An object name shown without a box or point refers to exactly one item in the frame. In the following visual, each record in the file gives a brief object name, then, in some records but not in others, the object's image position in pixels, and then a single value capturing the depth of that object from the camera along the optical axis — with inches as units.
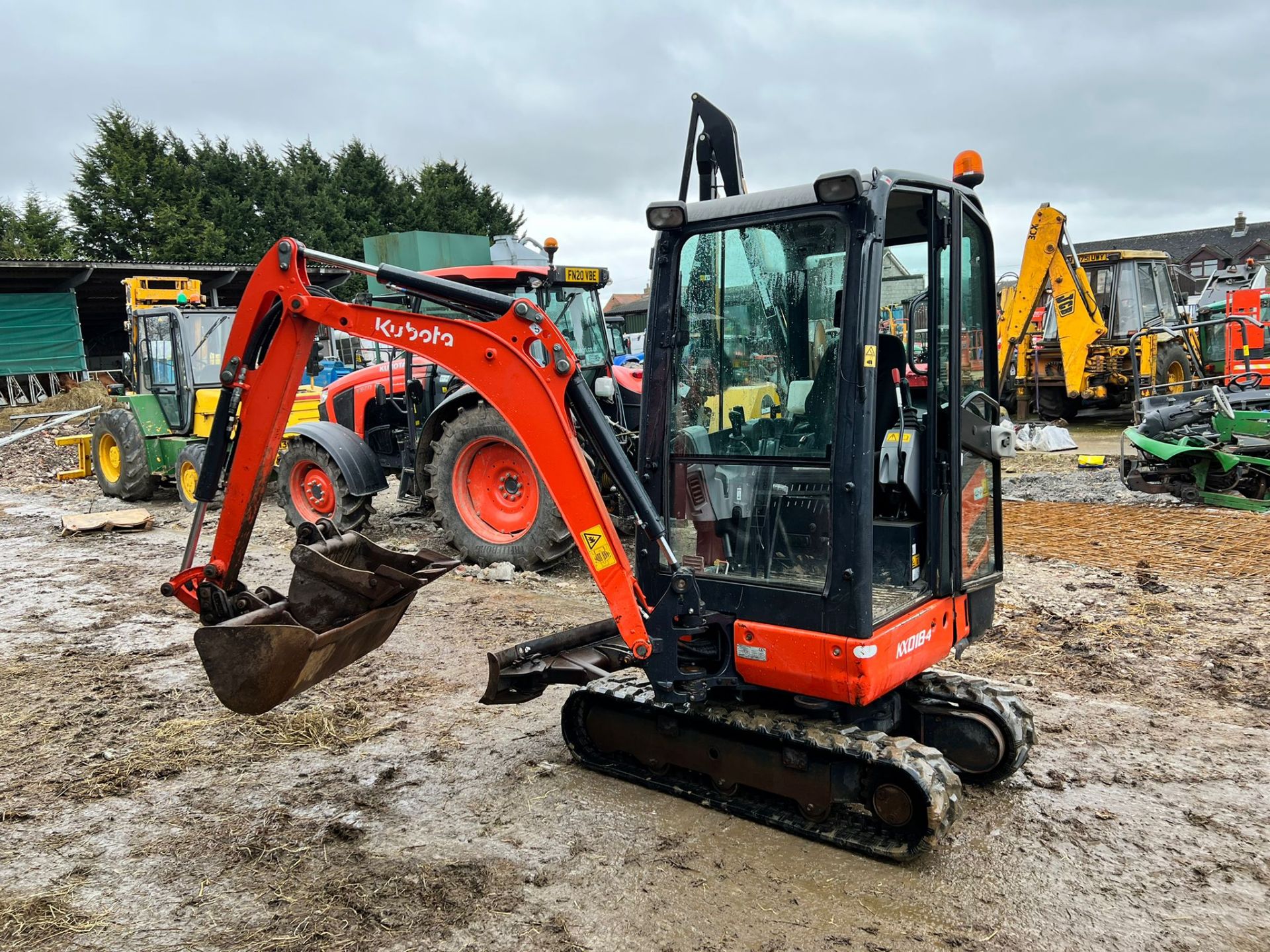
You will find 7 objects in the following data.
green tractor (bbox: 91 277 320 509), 418.9
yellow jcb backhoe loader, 484.7
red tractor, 285.0
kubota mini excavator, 121.4
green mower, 339.0
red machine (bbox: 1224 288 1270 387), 412.7
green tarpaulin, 812.0
